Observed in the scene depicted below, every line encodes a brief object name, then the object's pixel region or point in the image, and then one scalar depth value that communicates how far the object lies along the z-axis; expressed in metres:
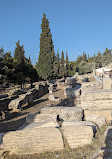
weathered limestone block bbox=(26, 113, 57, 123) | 4.71
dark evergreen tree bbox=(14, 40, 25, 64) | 19.98
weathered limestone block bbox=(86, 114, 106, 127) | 4.21
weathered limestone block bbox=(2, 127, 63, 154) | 2.89
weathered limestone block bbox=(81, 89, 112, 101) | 4.49
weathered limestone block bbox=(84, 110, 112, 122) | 4.51
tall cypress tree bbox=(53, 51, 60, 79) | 30.45
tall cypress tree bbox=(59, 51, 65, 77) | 33.35
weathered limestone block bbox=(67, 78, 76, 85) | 11.59
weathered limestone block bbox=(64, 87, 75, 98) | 7.57
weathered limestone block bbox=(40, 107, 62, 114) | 5.17
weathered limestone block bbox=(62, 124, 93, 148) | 3.05
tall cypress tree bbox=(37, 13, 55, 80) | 28.72
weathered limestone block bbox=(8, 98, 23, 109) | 8.46
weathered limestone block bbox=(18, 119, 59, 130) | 3.66
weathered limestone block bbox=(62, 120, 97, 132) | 3.79
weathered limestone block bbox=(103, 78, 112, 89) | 6.76
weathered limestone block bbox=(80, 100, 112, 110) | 4.48
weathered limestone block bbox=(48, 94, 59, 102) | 10.54
